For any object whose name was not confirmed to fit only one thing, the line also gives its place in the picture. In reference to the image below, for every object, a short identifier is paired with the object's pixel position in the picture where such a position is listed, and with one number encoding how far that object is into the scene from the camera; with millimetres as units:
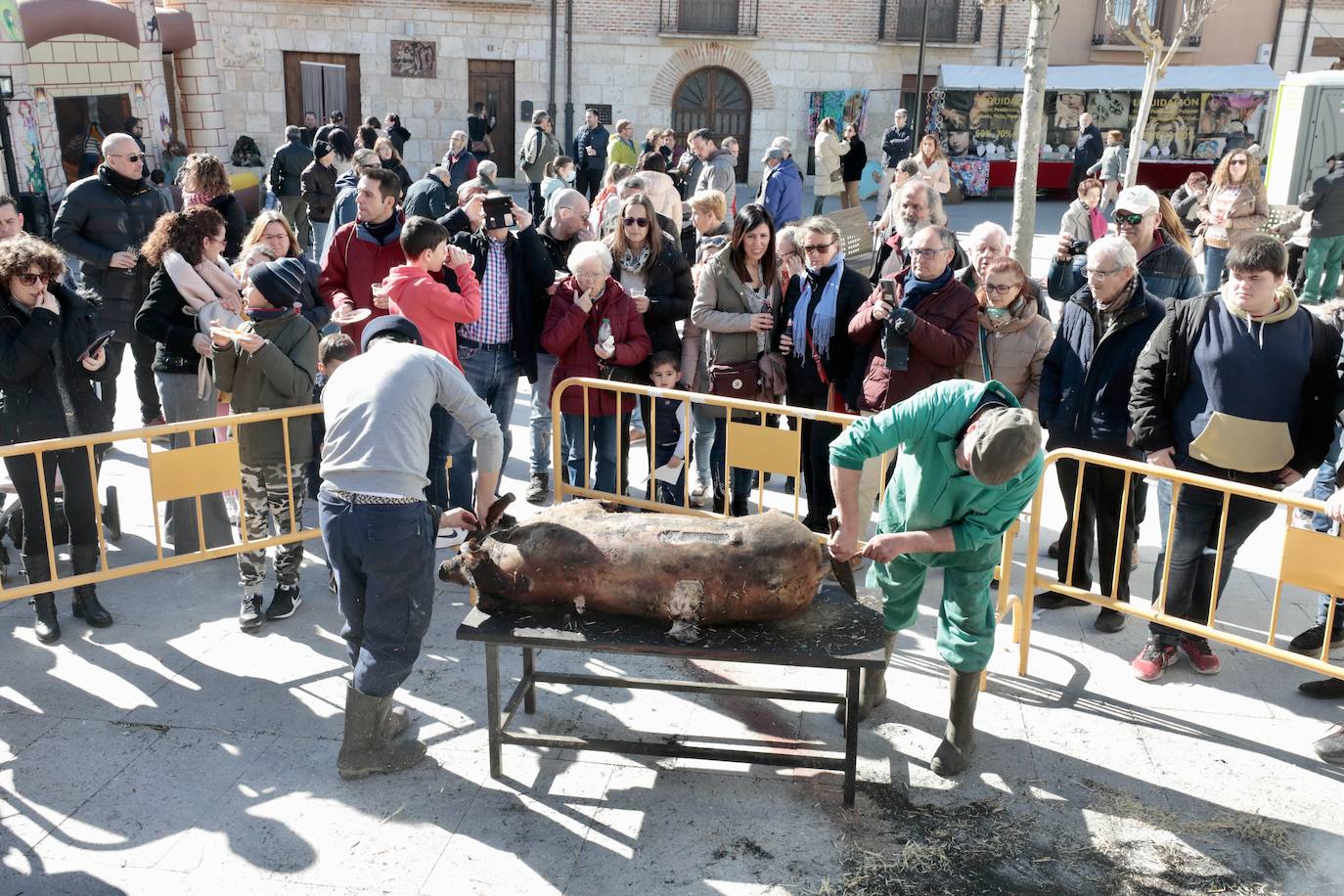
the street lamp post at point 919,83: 17812
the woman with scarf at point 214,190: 8133
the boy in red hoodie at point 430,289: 5906
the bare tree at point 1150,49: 17156
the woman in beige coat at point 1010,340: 6086
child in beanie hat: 5719
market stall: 24625
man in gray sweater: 4188
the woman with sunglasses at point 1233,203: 10953
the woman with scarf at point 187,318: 6137
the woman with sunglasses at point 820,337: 6414
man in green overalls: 3881
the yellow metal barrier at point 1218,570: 4426
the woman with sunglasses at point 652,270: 7066
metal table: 4129
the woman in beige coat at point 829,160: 18938
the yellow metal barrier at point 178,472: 5098
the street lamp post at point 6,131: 14383
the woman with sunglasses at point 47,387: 5418
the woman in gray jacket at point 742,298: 6676
